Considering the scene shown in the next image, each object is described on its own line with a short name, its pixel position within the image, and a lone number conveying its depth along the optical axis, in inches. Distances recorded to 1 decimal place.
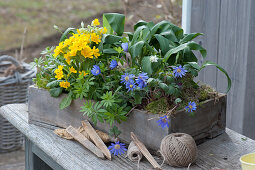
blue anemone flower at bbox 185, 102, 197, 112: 50.0
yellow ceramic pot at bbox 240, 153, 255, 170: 44.7
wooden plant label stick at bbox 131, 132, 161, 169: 48.9
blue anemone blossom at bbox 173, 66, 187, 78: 50.1
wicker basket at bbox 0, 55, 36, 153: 100.6
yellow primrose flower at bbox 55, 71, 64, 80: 53.4
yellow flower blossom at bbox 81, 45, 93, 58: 52.0
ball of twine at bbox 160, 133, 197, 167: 47.9
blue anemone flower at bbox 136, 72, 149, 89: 49.9
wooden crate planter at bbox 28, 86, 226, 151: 50.8
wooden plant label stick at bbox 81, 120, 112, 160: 50.9
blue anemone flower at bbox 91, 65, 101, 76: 51.7
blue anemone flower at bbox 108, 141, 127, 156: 51.0
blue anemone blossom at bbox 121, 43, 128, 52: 53.8
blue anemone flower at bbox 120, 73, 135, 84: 50.2
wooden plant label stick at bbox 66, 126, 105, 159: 50.9
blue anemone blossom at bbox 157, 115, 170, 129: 49.1
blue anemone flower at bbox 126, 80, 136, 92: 50.1
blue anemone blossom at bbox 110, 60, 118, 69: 51.9
